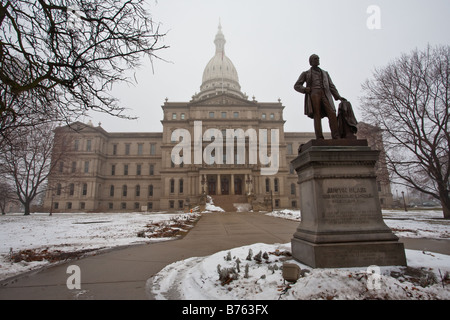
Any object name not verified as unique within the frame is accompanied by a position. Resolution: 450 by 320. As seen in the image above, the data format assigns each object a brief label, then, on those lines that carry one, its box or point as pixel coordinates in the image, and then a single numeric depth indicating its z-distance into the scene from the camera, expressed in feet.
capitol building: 176.35
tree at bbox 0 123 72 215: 98.60
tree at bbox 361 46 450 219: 66.59
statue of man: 18.33
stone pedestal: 14.48
